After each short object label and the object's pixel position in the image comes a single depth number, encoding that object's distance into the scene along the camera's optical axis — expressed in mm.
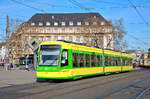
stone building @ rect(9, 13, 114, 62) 55250
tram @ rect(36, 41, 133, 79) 20156
